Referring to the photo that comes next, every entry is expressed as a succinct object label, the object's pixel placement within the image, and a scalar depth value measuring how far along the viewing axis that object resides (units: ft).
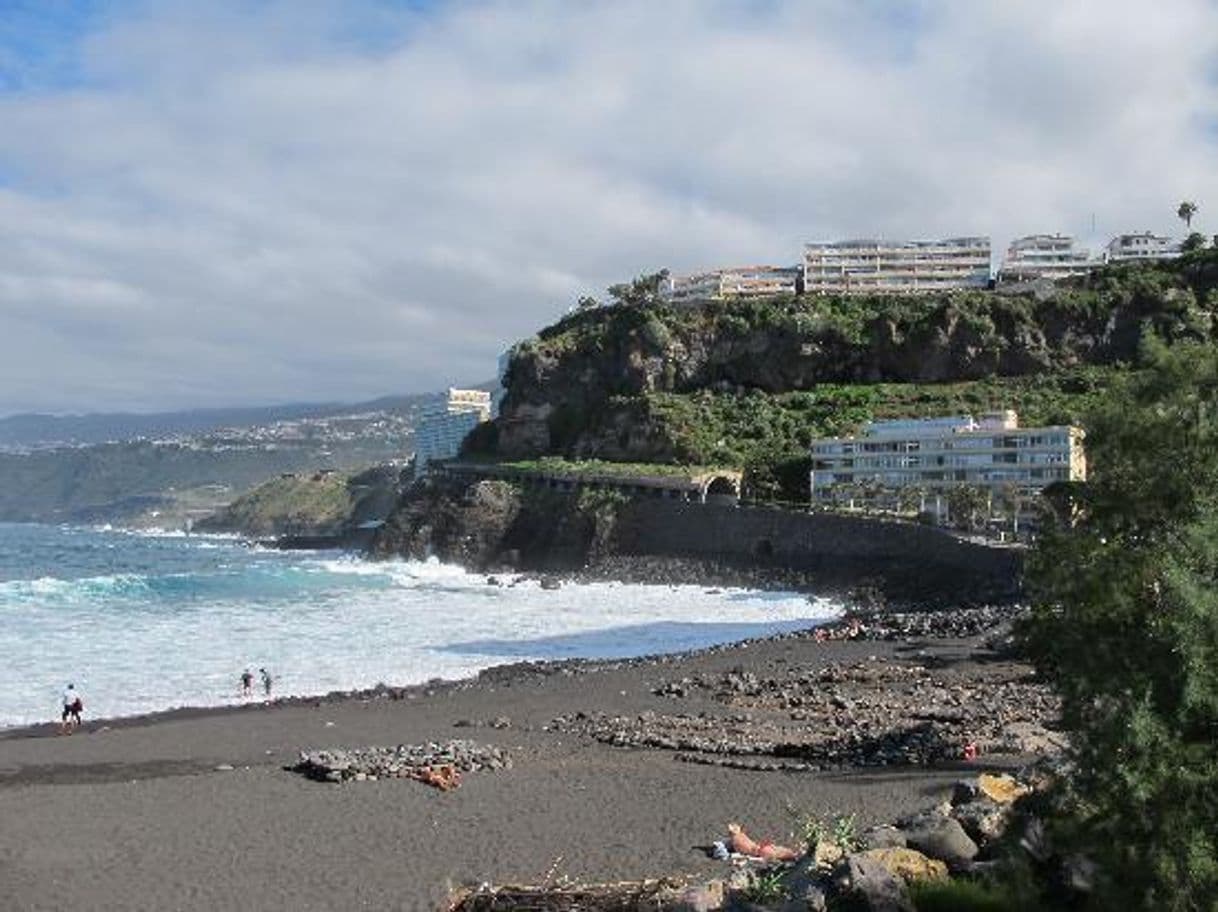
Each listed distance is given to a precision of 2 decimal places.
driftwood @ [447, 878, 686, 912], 40.60
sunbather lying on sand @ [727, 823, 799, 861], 46.92
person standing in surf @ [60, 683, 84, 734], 88.62
